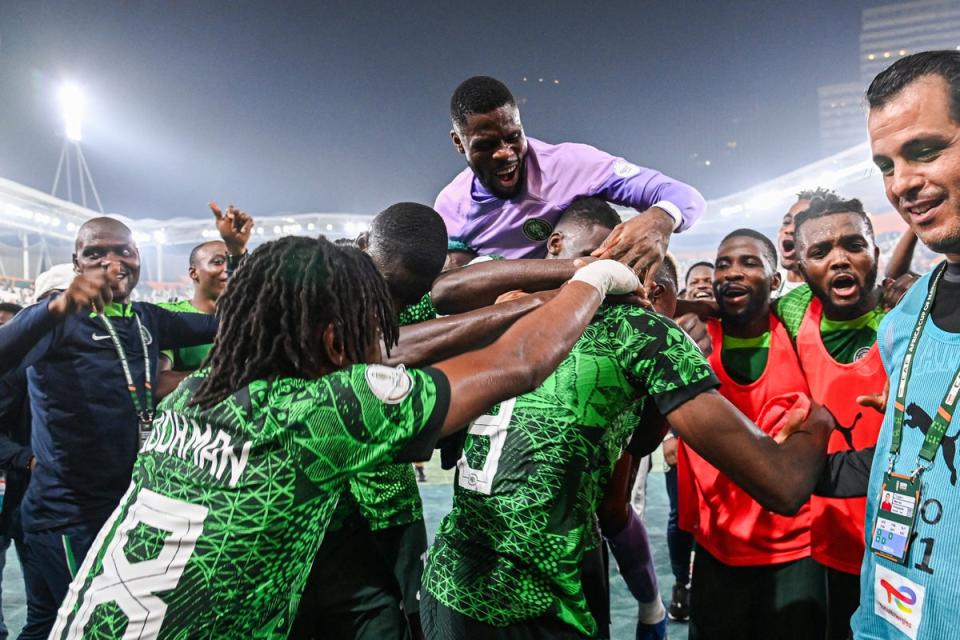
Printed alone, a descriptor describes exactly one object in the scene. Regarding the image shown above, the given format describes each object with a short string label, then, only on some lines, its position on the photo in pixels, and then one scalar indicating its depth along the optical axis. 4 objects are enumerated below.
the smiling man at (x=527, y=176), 2.55
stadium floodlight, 36.56
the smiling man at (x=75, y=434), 3.00
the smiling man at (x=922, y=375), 1.27
